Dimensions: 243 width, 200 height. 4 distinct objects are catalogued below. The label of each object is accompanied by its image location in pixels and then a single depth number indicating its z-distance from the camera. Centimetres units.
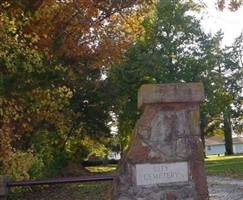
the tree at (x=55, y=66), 1038
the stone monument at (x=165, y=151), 551
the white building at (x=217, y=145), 9125
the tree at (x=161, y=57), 3147
